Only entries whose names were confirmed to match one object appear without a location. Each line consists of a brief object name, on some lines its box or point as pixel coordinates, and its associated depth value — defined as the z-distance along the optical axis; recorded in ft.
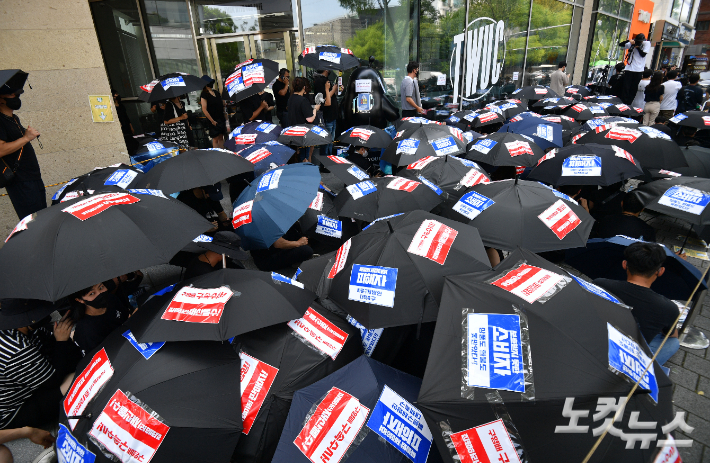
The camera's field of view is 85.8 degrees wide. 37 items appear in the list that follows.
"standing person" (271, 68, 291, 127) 26.78
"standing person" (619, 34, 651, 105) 38.01
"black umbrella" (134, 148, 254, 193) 12.48
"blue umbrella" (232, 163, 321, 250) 11.73
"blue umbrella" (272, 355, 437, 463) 5.66
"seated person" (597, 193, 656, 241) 13.06
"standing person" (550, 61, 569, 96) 39.11
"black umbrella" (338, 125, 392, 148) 19.56
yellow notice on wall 19.38
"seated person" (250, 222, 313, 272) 13.65
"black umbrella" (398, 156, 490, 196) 14.12
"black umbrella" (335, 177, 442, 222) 12.31
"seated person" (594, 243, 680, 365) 8.50
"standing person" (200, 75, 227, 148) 25.72
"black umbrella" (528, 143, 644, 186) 13.15
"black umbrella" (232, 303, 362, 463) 6.51
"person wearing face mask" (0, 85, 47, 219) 12.85
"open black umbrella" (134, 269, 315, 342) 6.63
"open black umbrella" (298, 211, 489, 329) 7.58
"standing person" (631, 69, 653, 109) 35.87
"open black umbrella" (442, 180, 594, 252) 10.32
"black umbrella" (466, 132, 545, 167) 16.22
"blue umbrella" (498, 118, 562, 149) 19.70
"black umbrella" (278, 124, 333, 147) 18.42
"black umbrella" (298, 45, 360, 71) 23.70
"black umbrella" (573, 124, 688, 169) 15.83
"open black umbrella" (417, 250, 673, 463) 4.88
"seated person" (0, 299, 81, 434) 7.71
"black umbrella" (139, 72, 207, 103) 22.25
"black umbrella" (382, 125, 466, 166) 17.76
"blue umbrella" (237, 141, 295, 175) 16.20
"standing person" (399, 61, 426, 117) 27.27
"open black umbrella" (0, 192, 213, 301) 7.00
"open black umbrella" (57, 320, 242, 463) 5.68
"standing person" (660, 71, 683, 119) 30.91
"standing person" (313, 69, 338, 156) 25.46
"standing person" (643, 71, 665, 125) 30.32
